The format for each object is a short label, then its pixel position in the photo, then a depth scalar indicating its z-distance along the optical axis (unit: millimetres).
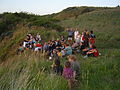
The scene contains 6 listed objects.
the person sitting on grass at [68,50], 8593
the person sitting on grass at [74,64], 4498
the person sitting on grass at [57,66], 5071
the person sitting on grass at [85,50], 8644
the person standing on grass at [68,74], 3530
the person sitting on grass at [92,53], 8297
